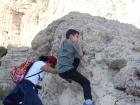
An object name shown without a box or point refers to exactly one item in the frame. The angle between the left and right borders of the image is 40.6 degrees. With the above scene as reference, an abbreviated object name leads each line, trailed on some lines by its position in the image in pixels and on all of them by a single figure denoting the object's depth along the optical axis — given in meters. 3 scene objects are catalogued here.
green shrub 12.83
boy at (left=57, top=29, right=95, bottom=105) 2.94
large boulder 2.90
